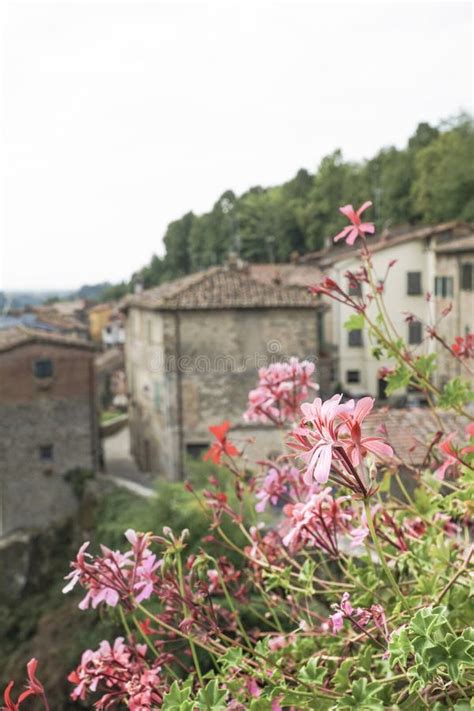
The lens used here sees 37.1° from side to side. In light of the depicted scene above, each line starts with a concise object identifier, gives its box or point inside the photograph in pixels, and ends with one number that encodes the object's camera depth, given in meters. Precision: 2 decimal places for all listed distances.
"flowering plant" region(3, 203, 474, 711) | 1.51
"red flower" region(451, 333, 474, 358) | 3.07
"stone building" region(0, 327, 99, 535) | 19.25
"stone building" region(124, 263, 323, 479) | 18.48
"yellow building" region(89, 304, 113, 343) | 60.00
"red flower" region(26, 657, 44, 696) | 1.88
